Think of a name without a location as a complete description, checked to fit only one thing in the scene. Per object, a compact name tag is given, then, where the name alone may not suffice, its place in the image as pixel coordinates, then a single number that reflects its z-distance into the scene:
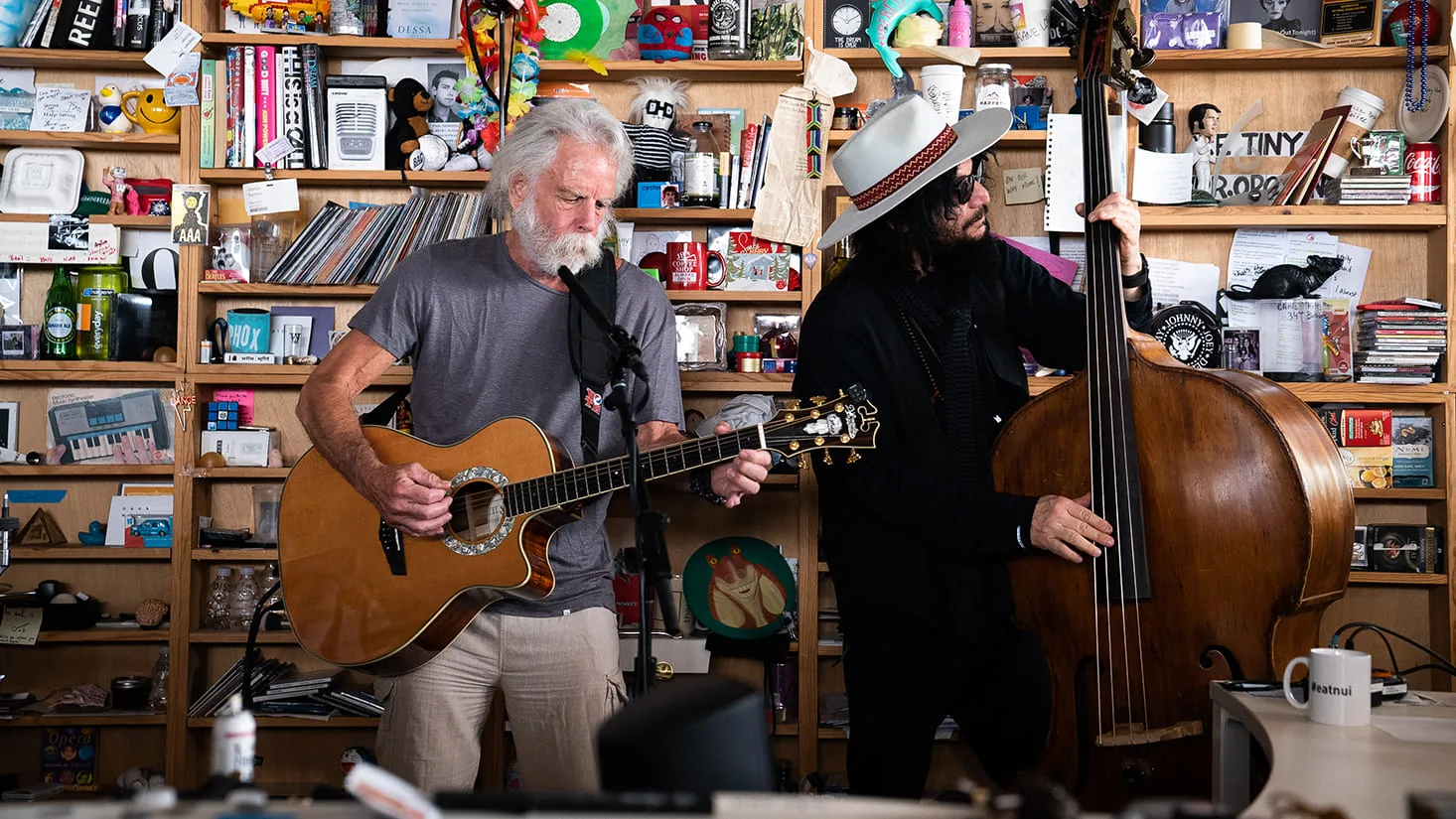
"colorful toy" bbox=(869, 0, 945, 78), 3.26
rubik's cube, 3.45
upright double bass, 1.78
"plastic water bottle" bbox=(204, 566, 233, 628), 3.45
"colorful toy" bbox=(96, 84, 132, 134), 3.53
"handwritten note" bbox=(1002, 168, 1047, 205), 3.38
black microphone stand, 1.71
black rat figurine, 3.21
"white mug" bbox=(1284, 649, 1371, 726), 1.49
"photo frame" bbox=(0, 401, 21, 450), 3.56
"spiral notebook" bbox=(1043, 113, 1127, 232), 3.26
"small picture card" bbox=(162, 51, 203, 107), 3.37
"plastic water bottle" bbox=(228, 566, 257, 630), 3.44
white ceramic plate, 3.14
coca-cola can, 3.18
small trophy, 3.20
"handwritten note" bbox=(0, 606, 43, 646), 3.36
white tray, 3.51
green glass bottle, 3.43
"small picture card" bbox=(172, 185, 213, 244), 3.37
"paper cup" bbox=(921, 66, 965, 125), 3.24
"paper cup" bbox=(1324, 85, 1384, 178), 3.22
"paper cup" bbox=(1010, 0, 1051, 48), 3.28
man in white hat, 2.13
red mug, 3.33
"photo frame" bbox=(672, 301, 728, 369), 3.30
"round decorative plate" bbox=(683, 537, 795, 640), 3.33
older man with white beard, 2.27
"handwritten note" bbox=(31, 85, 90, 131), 3.52
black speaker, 1.00
